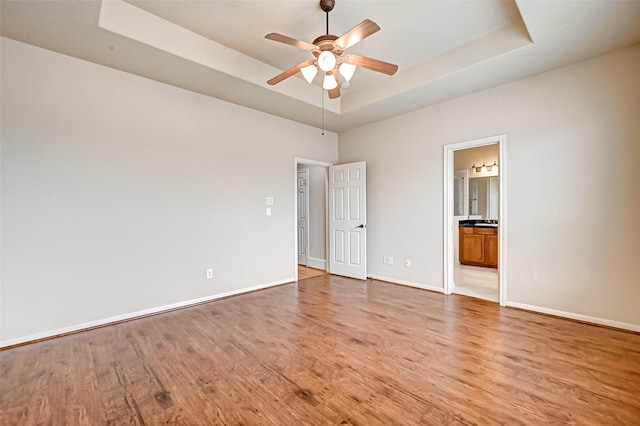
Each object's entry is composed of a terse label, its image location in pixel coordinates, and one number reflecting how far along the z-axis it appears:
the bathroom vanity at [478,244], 5.74
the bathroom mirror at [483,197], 6.60
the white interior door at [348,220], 5.04
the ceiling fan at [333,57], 2.22
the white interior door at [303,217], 6.30
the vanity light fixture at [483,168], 6.46
